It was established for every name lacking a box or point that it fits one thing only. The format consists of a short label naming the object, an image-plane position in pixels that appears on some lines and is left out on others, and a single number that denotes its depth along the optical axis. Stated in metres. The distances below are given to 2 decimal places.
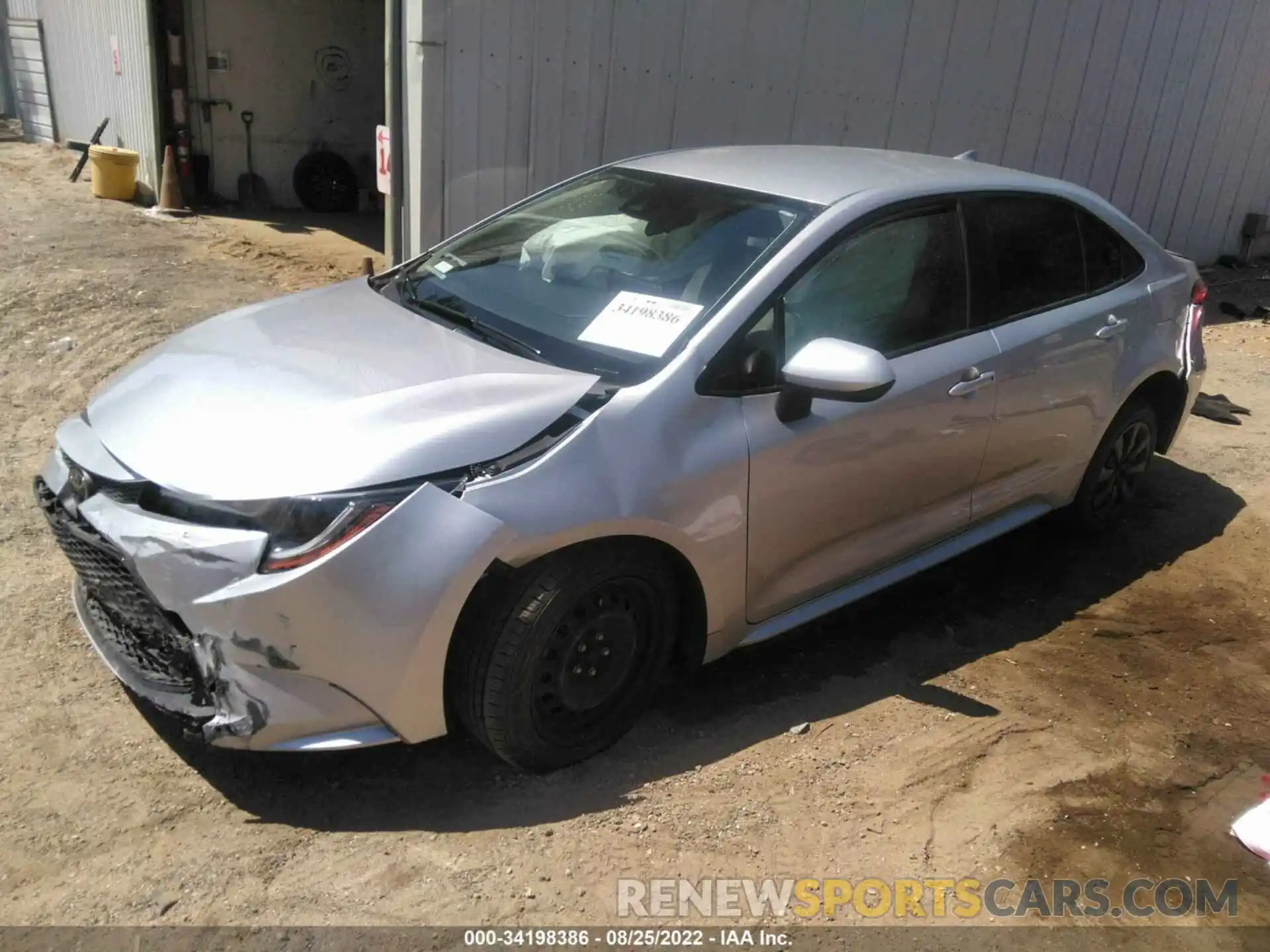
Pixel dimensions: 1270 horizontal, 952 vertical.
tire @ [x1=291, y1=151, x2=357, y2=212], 11.53
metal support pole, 6.47
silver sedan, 2.54
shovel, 11.36
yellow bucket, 10.52
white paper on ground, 2.94
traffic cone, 10.36
